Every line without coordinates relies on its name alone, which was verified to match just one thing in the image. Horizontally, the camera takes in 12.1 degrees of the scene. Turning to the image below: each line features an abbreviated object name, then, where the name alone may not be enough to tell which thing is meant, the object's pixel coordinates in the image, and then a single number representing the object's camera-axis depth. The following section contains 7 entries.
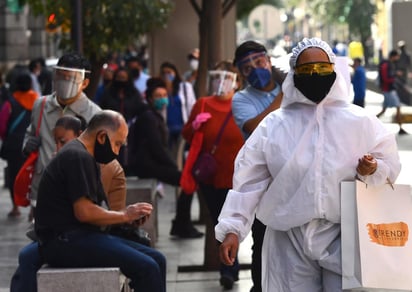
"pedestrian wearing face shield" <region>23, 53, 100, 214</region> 13.90
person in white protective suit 8.31
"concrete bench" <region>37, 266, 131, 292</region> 10.38
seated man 10.27
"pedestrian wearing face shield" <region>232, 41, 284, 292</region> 11.92
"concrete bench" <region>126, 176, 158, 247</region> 16.17
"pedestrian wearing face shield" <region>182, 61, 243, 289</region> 14.22
